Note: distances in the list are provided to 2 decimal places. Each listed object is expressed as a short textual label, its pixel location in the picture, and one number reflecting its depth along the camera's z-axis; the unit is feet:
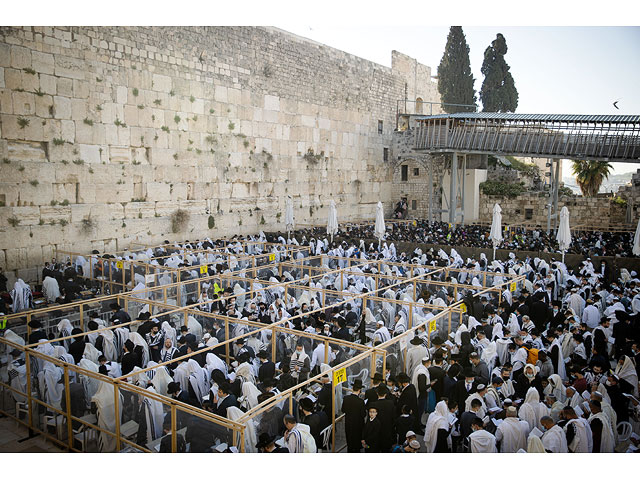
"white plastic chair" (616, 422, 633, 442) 20.20
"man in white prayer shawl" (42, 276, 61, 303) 40.14
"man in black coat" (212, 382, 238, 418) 19.44
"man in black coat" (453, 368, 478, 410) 21.70
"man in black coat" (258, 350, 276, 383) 23.34
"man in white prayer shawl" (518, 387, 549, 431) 19.26
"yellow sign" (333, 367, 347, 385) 19.58
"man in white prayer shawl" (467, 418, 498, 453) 17.37
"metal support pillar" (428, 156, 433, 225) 88.43
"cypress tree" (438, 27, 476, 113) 115.03
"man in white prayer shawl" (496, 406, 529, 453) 17.89
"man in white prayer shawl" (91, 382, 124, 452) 19.29
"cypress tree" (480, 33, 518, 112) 115.14
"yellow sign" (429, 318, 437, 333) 26.03
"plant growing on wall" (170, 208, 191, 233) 63.52
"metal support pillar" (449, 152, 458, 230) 82.74
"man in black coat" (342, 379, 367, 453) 19.43
